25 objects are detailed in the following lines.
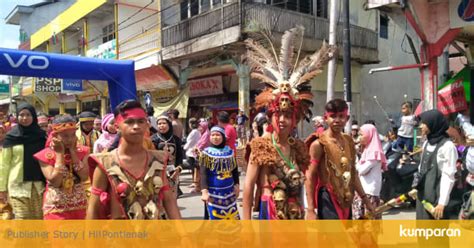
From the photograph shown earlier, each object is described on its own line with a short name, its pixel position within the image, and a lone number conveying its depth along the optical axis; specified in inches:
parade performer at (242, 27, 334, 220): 126.3
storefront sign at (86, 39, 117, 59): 756.0
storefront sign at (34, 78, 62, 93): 639.9
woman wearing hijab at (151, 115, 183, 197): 225.8
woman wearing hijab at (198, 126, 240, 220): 197.5
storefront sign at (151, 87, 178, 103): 681.0
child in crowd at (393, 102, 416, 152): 339.2
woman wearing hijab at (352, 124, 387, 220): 201.2
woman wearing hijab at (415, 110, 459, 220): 145.6
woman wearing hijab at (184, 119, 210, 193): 289.3
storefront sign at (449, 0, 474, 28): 304.2
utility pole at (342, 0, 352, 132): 367.1
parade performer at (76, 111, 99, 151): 223.0
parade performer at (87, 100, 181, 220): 100.7
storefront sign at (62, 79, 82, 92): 620.8
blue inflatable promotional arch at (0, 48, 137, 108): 186.2
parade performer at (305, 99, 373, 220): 136.6
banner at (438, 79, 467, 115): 372.2
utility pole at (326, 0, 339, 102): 359.6
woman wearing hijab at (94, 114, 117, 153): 210.1
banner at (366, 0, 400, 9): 317.1
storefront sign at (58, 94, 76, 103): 1083.7
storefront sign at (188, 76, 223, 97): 652.2
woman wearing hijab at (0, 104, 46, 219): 148.9
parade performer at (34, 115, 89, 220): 131.6
